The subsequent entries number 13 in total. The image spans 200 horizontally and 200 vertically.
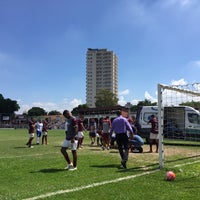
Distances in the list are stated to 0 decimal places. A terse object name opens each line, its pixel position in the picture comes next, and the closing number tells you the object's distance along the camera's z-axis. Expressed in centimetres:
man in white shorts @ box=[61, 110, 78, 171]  812
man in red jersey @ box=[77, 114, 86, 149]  1362
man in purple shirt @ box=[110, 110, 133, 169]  870
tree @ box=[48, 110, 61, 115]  11693
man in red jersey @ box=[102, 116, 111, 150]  1381
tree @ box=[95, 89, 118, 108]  7251
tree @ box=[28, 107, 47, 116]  10778
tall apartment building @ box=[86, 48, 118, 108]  11614
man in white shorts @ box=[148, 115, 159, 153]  1256
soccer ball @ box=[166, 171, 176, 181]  660
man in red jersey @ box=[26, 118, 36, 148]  1536
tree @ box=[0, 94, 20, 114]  9369
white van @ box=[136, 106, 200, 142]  1593
